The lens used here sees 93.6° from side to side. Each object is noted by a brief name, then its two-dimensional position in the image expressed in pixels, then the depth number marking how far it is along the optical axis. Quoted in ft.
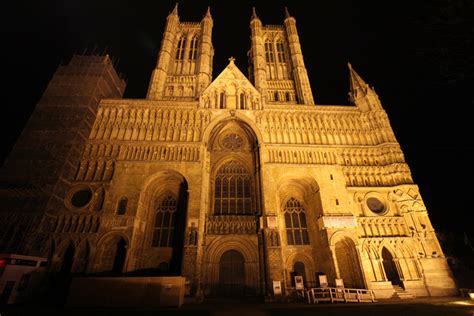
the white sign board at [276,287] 46.88
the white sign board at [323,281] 47.66
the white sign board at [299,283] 47.65
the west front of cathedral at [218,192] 50.37
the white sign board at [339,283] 46.31
